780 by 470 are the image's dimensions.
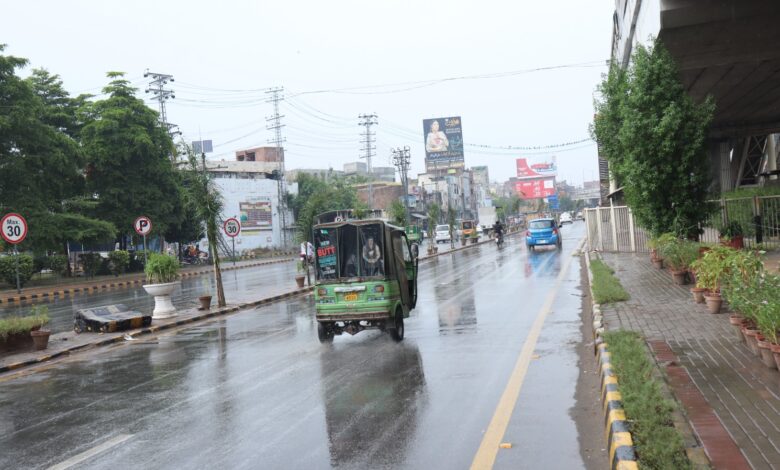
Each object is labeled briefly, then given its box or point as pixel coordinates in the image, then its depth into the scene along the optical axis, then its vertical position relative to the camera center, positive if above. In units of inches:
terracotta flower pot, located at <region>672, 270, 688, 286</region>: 571.1 -72.1
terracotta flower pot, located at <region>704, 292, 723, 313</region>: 409.4 -68.9
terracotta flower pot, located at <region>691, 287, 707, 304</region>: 454.0 -70.3
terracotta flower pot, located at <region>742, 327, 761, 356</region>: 286.5 -67.2
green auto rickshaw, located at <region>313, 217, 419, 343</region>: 434.9 -39.3
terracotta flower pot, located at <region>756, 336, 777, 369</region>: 263.7 -68.1
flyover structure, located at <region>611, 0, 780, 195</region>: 551.5 +146.5
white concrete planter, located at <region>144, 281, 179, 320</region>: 646.5 -64.3
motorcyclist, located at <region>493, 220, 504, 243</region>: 1834.4 -56.3
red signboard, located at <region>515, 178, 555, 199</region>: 5684.1 +172.5
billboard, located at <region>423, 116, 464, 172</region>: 4183.1 +489.1
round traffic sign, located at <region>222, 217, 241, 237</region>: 1069.1 +7.2
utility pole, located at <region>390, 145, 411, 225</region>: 2198.6 +202.3
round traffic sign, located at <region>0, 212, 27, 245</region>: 677.9 +21.6
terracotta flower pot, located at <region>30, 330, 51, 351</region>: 496.1 -70.9
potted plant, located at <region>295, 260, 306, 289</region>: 903.1 -75.8
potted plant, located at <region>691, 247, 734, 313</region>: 406.3 -50.5
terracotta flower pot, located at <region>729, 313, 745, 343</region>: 314.0 -64.4
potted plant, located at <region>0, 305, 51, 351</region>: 489.7 -65.9
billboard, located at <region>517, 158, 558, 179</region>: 5802.2 +343.9
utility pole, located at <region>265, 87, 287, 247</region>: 2652.6 +411.0
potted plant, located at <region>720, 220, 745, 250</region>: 765.1 -52.1
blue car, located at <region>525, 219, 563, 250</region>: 1464.1 -61.7
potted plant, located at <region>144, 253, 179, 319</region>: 647.1 -44.5
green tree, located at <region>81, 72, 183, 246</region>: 1642.5 +205.3
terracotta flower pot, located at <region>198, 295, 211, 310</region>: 711.7 -75.4
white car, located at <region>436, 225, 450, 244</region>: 2716.5 -82.4
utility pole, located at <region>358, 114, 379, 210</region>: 3068.4 +406.3
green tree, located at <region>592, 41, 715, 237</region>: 607.8 +51.8
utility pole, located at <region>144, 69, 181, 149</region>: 2105.1 +485.3
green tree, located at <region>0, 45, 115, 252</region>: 1269.7 +161.5
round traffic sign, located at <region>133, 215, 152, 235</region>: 1013.8 +19.6
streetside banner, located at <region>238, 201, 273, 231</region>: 2659.9 +58.3
